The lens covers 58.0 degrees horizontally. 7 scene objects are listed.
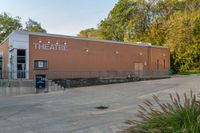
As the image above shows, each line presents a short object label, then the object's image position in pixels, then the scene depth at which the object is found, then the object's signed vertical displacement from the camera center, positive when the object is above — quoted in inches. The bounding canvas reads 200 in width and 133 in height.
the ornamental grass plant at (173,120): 109.4 -32.8
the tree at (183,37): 1044.6 +187.6
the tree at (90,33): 1435.1 +306.6
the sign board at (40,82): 599.8 -41.9
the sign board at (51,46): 661.8 +86.8
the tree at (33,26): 1419.2 +348.0
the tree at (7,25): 1273.7 +325.2
